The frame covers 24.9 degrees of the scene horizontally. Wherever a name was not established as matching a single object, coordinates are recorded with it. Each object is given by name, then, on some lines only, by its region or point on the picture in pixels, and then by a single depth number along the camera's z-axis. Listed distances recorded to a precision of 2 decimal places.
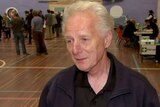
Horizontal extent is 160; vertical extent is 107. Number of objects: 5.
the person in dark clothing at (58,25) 24.95
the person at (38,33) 14.45
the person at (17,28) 14.40
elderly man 1.91
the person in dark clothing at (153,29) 15.79
